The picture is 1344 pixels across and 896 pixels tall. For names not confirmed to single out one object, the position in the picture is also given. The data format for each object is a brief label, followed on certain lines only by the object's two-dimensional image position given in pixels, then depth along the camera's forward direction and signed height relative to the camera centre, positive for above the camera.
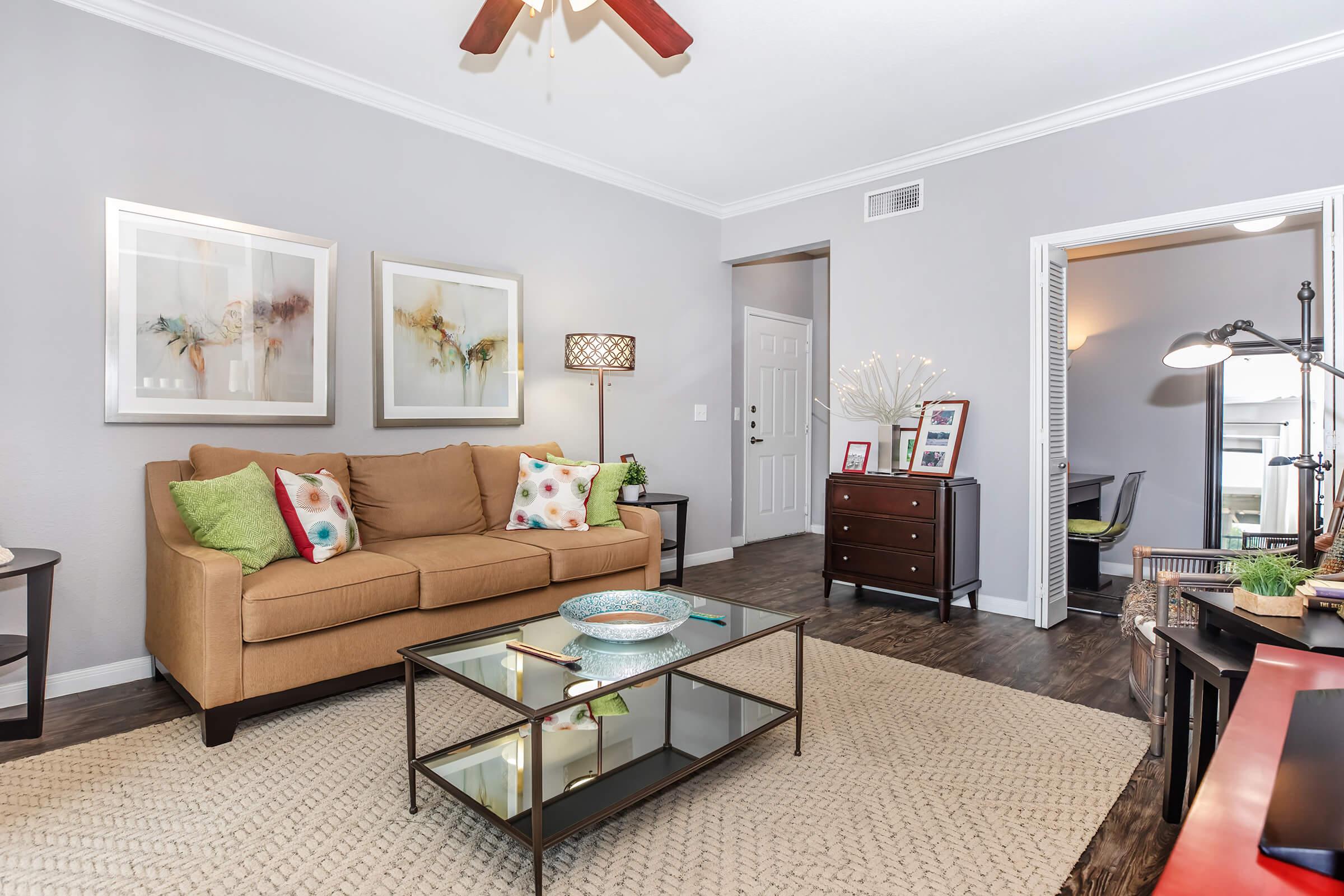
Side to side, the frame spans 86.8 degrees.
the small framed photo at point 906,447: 4.29 -0.02
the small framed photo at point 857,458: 4.53 -0.09
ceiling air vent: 4.41 +1.54
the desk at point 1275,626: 1.58 -0.43
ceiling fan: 2.23 +1.37
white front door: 6.24 +0.16
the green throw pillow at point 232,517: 2.54 -0.28
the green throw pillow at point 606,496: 3.73 -0.29
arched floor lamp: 2.24 +0.32
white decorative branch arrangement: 4.41 +0.33
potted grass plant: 1.76 -0.36
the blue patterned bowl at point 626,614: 2.00 -0.52
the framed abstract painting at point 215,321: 2.87 +0.52
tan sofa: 2.36 -0.54
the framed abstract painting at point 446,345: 3.65 +0.53
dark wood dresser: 3.90 -0.52
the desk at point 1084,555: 4.48 -0.70
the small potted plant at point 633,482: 4.31 -0.24
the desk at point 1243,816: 0.29 -0.18
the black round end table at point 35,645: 2.29 -0.67
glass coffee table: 1.68 -0.87
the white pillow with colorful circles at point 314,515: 2.74 -0.29
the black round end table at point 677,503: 4.23 -0.37
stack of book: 1.78 -0.37
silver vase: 4.25 -0.02
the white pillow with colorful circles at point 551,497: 3.61 -0.28
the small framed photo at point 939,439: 4.12 +0.03
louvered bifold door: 3.89 +0.05
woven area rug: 1.68 -1.02
